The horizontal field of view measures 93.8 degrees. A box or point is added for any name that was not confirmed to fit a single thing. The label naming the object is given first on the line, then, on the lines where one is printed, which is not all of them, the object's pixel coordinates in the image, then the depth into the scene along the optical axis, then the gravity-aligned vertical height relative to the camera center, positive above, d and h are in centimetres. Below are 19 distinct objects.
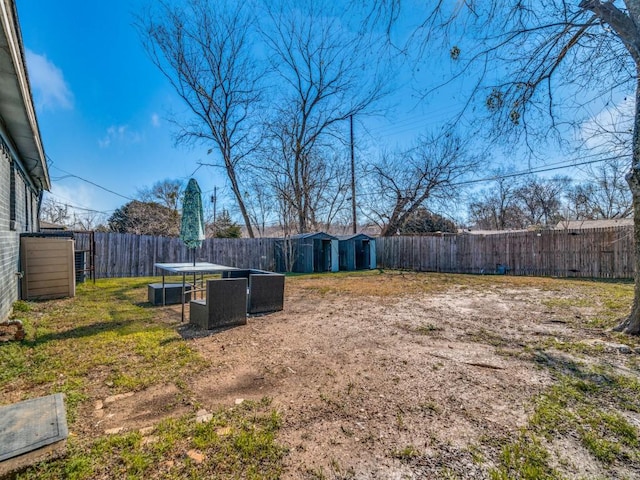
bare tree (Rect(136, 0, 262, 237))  1353 +875
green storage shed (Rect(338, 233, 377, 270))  1510 -28
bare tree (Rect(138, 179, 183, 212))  2083 +395
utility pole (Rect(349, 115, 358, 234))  1635 +341
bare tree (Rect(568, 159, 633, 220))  2026 +309
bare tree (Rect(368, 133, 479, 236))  1634 +390
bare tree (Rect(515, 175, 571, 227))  2542 +408
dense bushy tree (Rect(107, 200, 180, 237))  1950 +194
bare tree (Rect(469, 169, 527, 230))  2727 +359
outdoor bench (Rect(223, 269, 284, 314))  507 -79
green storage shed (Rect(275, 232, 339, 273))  1378 -30
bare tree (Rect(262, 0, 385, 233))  1472 +769
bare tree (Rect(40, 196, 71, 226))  1648 +211
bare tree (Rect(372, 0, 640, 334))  360 +259
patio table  428 -33
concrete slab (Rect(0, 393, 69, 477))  144 -98
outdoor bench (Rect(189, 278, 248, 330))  400 -80
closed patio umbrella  525 +53
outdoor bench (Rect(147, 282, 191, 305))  569 -88
